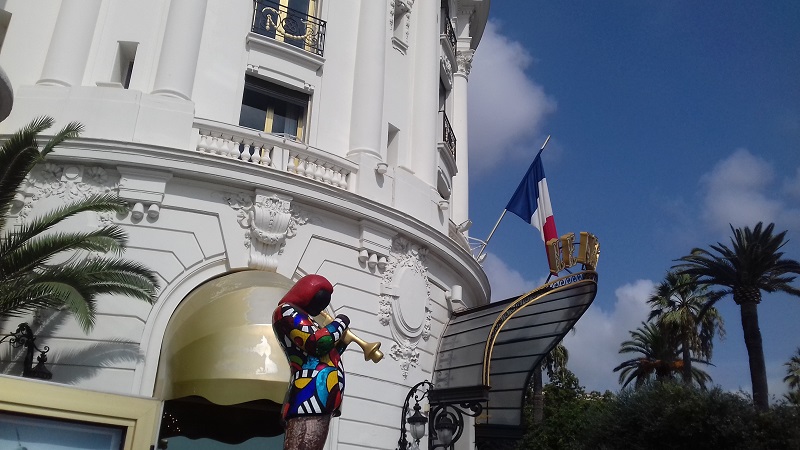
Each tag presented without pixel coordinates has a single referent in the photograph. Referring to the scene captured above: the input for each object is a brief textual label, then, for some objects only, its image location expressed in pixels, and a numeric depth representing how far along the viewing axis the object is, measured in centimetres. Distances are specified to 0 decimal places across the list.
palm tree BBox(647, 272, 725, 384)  3544
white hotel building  1120
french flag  1858
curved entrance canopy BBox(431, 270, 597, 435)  1402
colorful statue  598
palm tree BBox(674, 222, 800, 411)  2610
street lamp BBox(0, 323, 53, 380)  1058
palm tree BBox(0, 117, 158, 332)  1002
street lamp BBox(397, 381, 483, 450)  1248
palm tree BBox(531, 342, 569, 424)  3161
